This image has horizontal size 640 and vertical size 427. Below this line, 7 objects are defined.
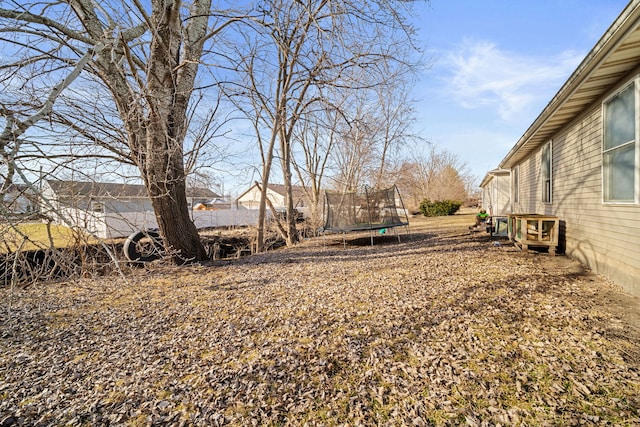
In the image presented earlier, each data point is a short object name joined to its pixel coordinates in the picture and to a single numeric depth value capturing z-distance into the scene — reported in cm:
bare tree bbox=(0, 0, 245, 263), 408
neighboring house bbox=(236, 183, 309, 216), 3709
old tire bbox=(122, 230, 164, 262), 605
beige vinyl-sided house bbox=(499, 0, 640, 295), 326
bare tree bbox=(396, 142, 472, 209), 2997
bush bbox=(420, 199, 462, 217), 2292
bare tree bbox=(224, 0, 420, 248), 533
